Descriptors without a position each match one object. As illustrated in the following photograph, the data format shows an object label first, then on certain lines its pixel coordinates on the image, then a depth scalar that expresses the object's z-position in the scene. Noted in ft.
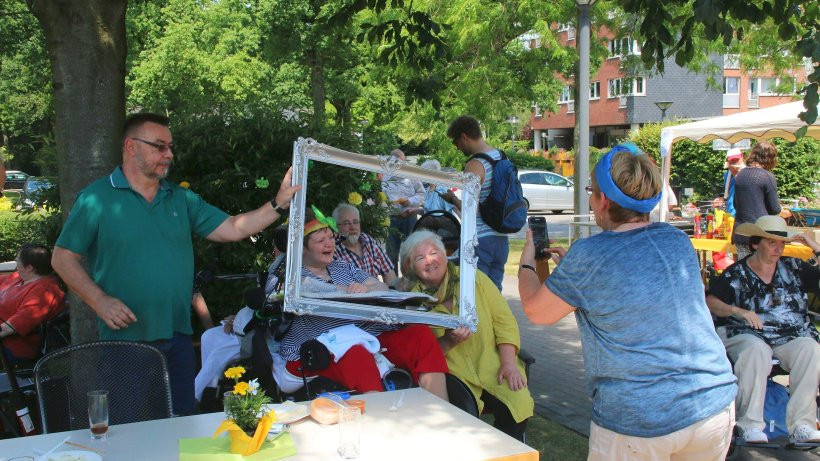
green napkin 8.64
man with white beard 19.86
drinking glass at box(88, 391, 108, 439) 9.18
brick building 149.89
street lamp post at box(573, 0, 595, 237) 28.91
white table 8.80
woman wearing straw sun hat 15.51
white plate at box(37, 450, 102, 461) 8.42
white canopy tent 33.04
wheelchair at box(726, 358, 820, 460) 15.24
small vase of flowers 8.77
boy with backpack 18.65
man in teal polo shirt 12.08
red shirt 17.54
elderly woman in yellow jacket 14.42
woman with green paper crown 13.12
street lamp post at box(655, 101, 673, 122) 77.97
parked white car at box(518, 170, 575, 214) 89.86
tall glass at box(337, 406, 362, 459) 8.75
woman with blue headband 8.84
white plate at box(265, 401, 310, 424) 9.73
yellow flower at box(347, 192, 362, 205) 20.92
